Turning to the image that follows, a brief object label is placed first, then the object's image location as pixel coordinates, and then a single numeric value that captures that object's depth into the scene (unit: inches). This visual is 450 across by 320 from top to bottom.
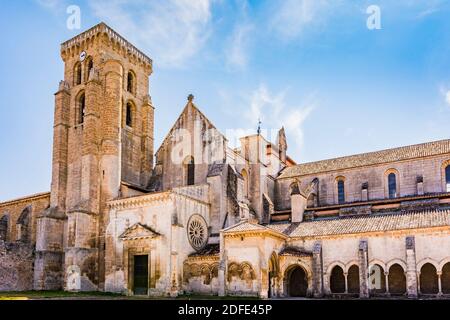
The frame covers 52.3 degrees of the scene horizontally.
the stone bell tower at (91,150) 1466.5
